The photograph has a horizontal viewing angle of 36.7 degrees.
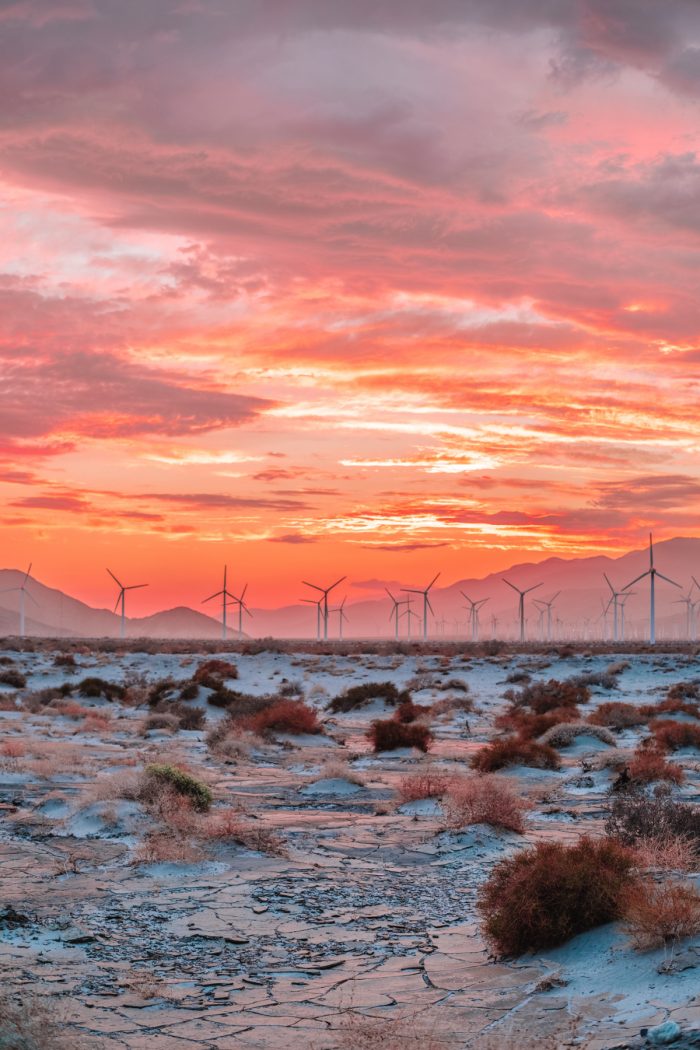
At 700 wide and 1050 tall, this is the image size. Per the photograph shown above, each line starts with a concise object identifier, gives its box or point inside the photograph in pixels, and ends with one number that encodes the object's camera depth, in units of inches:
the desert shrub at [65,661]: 2596.0
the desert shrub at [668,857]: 486.3
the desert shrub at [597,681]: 2110.0
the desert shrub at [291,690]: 2086.1
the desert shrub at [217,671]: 2222.8
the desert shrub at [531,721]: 1237.8
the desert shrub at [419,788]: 776.3
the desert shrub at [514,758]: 966.0
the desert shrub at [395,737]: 1147.9
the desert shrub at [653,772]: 845.4
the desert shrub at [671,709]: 1478.8
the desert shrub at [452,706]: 1707.7
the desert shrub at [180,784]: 699.4
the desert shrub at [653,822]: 533.3
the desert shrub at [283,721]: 1262.3
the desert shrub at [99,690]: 1851.6
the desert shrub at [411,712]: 1503.4
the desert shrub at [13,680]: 2064.5
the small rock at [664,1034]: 274.7
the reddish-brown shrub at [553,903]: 399.9
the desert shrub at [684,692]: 1868.8
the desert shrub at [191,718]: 1407.5
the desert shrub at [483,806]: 659.4
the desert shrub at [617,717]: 1363.2
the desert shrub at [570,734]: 1135.0
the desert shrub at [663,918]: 356.2
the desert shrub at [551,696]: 1656.0
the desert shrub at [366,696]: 1786.4
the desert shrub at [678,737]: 1116.5
